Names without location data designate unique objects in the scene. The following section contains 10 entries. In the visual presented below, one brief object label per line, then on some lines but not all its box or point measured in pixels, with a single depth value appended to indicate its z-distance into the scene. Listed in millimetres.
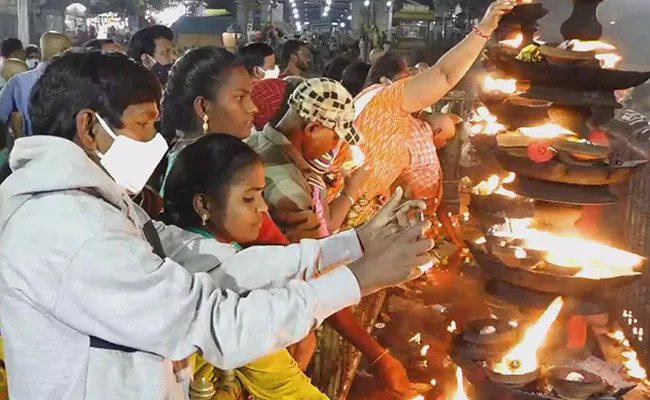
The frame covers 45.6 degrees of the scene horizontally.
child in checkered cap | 3596
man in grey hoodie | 1793
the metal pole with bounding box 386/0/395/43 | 24616
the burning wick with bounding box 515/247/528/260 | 3457
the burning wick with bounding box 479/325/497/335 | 3630
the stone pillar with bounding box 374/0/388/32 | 37344
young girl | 2908
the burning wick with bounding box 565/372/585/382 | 3208
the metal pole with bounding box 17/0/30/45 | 17172
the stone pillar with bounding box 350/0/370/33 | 42156
